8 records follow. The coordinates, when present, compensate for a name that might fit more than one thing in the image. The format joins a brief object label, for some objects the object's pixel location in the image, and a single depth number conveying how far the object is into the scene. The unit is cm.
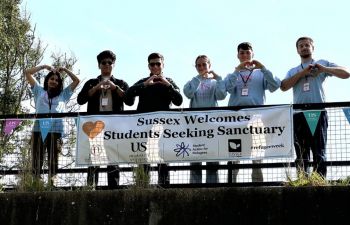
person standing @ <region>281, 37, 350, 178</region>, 794
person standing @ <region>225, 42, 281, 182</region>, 848
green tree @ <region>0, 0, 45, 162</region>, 2030
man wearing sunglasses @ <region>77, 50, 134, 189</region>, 886
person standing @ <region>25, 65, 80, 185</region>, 871
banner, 815
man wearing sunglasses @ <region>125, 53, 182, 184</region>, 862
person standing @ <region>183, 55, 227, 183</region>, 866
